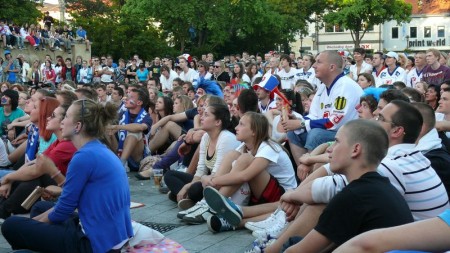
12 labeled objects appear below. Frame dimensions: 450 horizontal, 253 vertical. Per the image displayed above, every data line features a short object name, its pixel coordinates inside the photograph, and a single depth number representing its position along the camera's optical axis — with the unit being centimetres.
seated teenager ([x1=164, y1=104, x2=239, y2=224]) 790
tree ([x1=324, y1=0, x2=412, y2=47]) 6112
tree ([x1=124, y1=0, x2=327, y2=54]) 4444
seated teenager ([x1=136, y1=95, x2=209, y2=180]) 983
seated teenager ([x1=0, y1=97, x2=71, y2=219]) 687
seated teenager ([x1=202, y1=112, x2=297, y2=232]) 702
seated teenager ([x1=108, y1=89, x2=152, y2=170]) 1080
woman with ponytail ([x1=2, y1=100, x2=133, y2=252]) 513
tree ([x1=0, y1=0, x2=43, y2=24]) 4306
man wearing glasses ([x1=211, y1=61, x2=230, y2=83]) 1923
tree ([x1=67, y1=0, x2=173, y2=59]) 4291
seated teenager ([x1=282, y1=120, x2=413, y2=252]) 401
